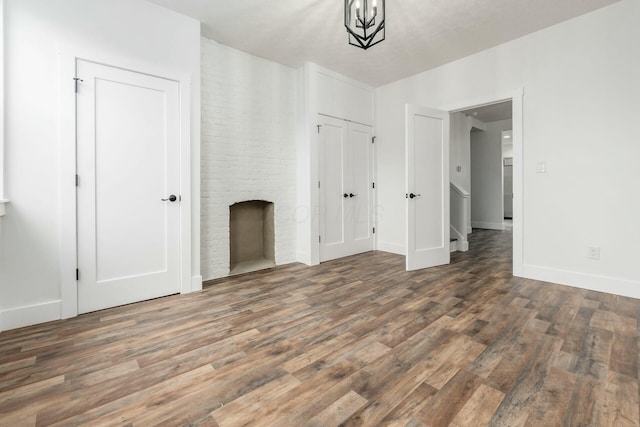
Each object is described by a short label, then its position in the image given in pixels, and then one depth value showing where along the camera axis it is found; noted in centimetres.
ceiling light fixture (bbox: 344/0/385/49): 216
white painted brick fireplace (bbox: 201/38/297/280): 339
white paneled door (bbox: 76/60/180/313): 245
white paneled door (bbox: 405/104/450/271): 374
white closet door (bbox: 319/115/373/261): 422
